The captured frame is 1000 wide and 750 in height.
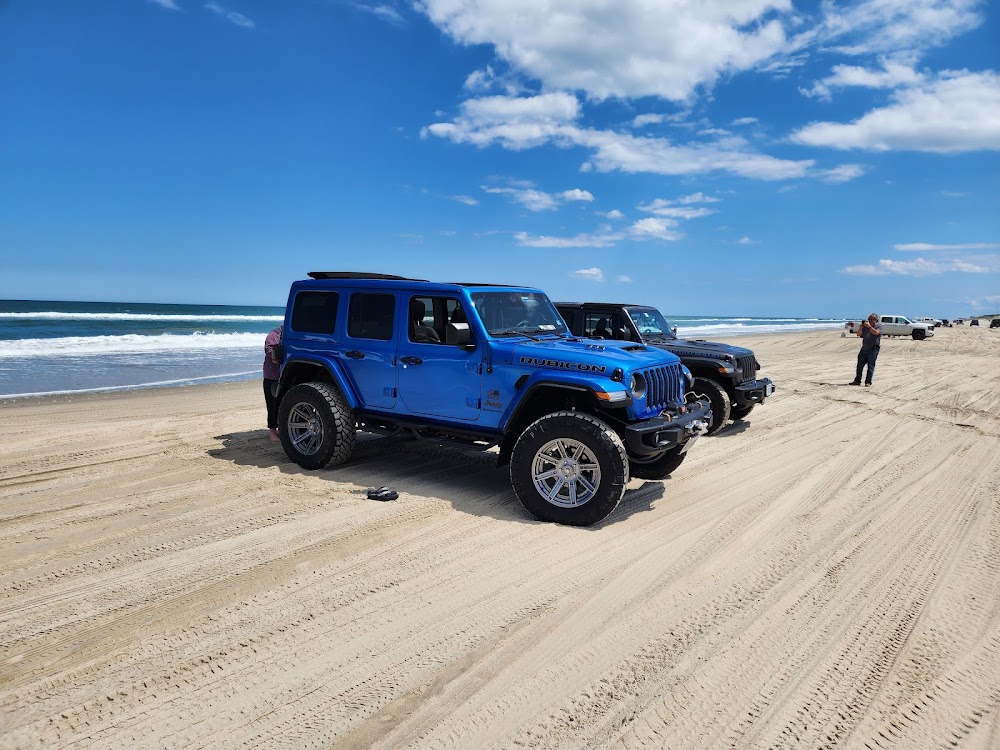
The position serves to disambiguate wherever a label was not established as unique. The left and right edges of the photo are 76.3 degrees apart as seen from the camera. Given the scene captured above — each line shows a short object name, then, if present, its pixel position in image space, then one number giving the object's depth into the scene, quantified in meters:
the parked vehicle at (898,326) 38.46
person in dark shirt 14.40
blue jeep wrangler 5.24
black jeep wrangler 9.07
